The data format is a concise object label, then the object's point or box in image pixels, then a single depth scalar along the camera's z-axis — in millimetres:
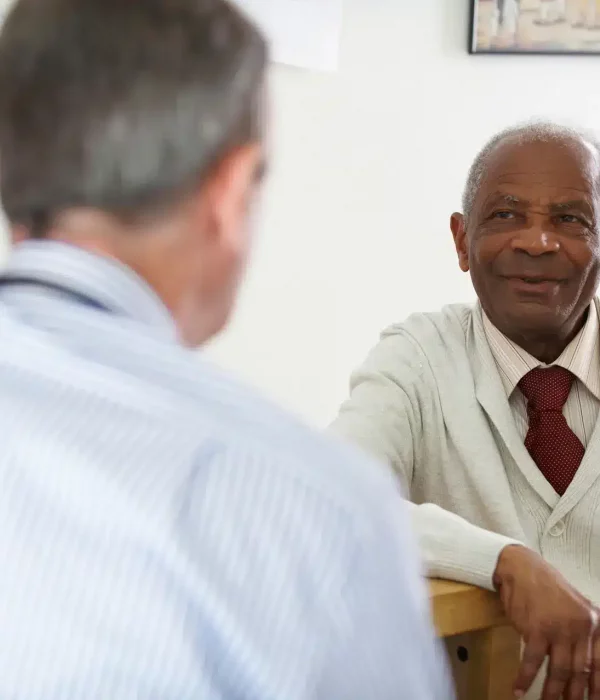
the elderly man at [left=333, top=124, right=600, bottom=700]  1471
